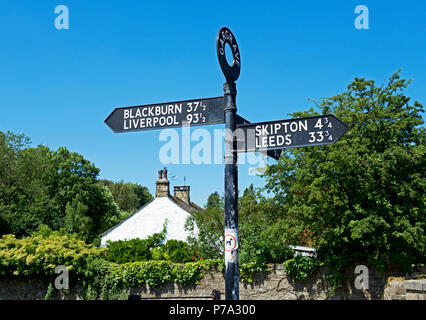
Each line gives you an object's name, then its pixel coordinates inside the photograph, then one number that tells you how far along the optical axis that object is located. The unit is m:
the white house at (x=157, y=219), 30.70
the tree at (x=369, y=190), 14.64
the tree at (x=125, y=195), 74.00
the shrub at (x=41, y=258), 17.08
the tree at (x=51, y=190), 36.16
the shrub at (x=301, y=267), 15.67
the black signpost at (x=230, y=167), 4.75
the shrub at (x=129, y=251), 24.16
